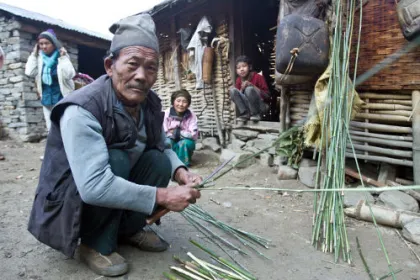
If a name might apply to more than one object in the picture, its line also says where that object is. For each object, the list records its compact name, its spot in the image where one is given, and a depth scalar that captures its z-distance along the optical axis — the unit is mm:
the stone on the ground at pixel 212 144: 5694
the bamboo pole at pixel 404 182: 2985
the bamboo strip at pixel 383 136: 2955
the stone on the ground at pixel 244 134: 4878
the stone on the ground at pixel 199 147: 5949
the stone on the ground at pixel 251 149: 4797
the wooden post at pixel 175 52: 6379
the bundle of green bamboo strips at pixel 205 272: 1552
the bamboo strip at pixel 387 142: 2950
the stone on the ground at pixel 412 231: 2248
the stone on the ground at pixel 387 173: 3121
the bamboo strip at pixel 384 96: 2985
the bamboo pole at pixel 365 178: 3064
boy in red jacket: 4730
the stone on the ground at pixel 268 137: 4518
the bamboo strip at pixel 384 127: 2965
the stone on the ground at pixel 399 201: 2707
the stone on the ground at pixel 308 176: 3538
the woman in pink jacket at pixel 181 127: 4770
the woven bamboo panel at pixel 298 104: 3777
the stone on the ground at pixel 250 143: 4902
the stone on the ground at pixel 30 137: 7375
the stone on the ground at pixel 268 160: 4379
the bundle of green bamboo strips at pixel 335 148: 2014
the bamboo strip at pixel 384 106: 2974
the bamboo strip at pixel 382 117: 2987
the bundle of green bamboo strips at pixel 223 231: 2105
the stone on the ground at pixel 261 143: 4625
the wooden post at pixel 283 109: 3879
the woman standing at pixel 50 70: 5172
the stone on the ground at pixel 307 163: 3721
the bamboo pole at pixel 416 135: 2844
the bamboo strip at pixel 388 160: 2939
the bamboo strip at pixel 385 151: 2947
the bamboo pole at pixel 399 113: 2947
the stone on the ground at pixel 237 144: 5134
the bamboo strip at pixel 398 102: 2948
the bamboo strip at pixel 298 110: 3802
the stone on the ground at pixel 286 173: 3826
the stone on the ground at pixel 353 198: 2922
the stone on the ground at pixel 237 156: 4543
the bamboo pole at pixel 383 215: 2469
